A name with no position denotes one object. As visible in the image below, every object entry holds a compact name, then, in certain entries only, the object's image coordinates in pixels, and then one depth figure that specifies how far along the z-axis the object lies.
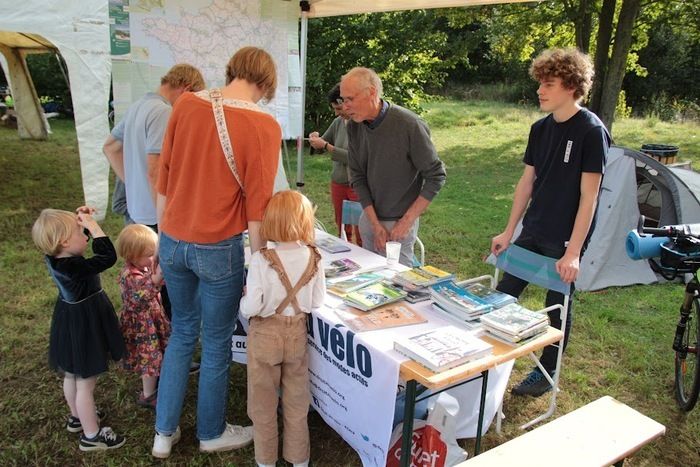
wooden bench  1.75
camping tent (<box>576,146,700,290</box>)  4.55
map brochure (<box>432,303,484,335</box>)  2.03
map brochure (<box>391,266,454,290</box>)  2.32
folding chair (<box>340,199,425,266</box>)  3.39
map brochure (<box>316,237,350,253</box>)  2.92
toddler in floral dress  2.41
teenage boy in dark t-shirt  2.36
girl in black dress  2.14
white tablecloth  1.88
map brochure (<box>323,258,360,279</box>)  2.53
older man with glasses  2.72
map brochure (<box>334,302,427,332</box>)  2.01
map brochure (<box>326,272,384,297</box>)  2.32
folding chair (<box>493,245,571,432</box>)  2.49
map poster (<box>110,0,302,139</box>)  3.66
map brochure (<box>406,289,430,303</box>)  2.25
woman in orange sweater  1.88
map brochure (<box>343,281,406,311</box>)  2.16
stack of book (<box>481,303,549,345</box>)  1.92
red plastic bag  2.04
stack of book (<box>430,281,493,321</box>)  2.06
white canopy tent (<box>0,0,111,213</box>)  4.01
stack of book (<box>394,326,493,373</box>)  1.76
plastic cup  2.65
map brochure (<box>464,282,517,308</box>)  2.15
